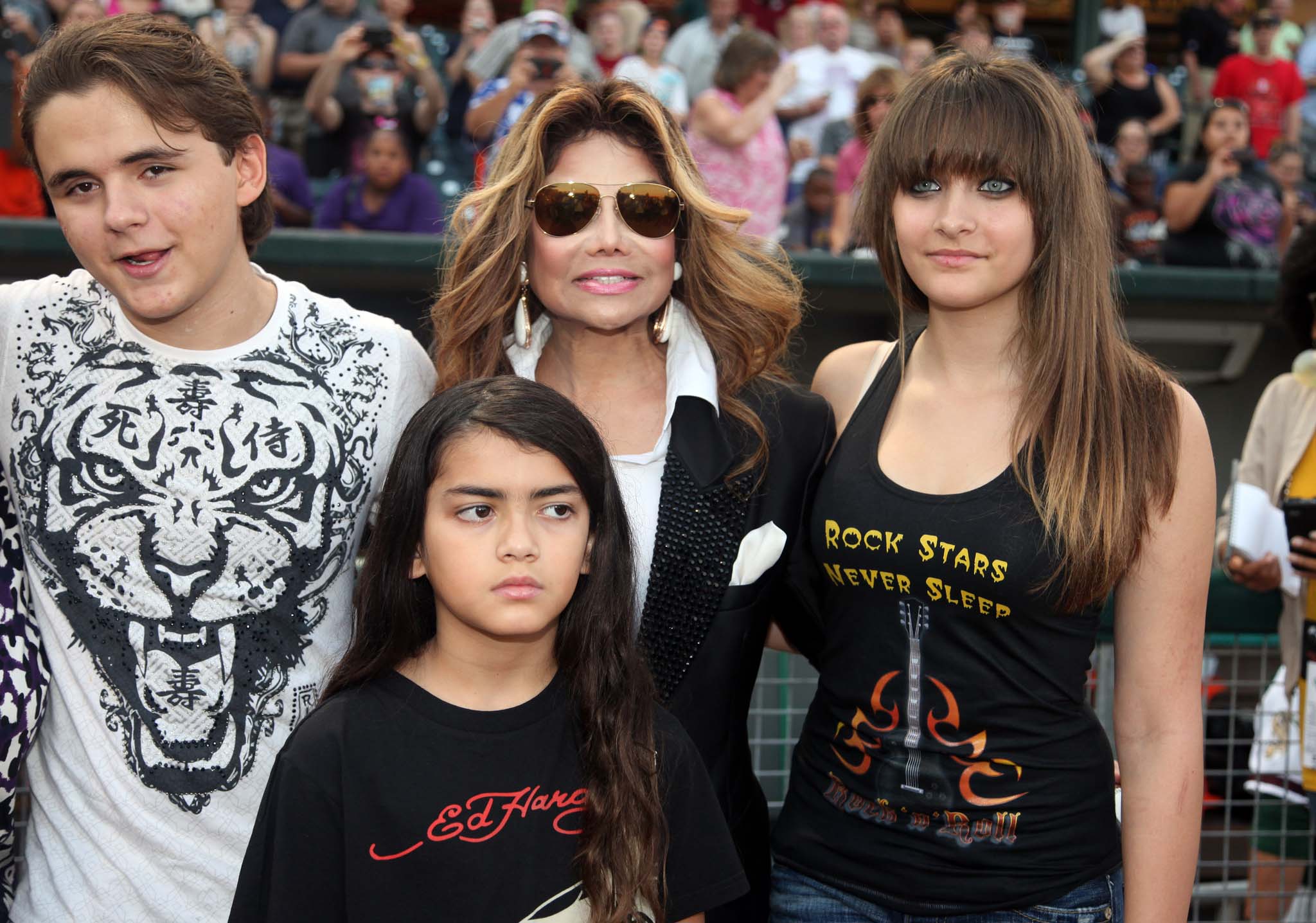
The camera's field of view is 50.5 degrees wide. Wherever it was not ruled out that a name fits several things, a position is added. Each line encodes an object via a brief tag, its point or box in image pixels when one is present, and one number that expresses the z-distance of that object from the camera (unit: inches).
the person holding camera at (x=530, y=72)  294.7
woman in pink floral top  319.9
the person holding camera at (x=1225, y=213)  330.6
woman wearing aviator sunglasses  103.4
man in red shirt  467.5
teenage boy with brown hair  93.5
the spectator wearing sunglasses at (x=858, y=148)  264.7
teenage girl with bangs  92.4
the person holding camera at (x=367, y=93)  327.3
